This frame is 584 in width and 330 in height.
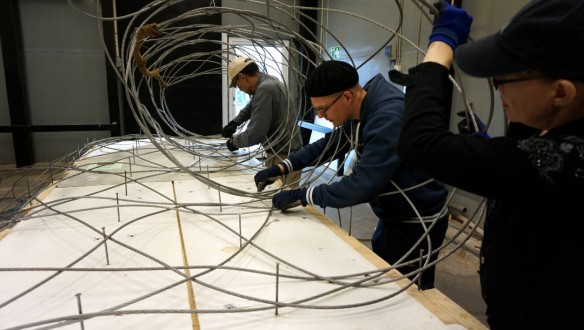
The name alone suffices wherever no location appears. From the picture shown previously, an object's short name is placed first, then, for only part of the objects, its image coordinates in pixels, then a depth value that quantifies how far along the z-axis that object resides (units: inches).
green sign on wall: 170.2
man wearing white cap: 87.1
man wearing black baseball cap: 17.1
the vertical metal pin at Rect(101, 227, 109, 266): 37.8
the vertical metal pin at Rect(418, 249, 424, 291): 33.7
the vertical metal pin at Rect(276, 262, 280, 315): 29.8
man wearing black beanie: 42.4
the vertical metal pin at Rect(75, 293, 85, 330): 25.3
